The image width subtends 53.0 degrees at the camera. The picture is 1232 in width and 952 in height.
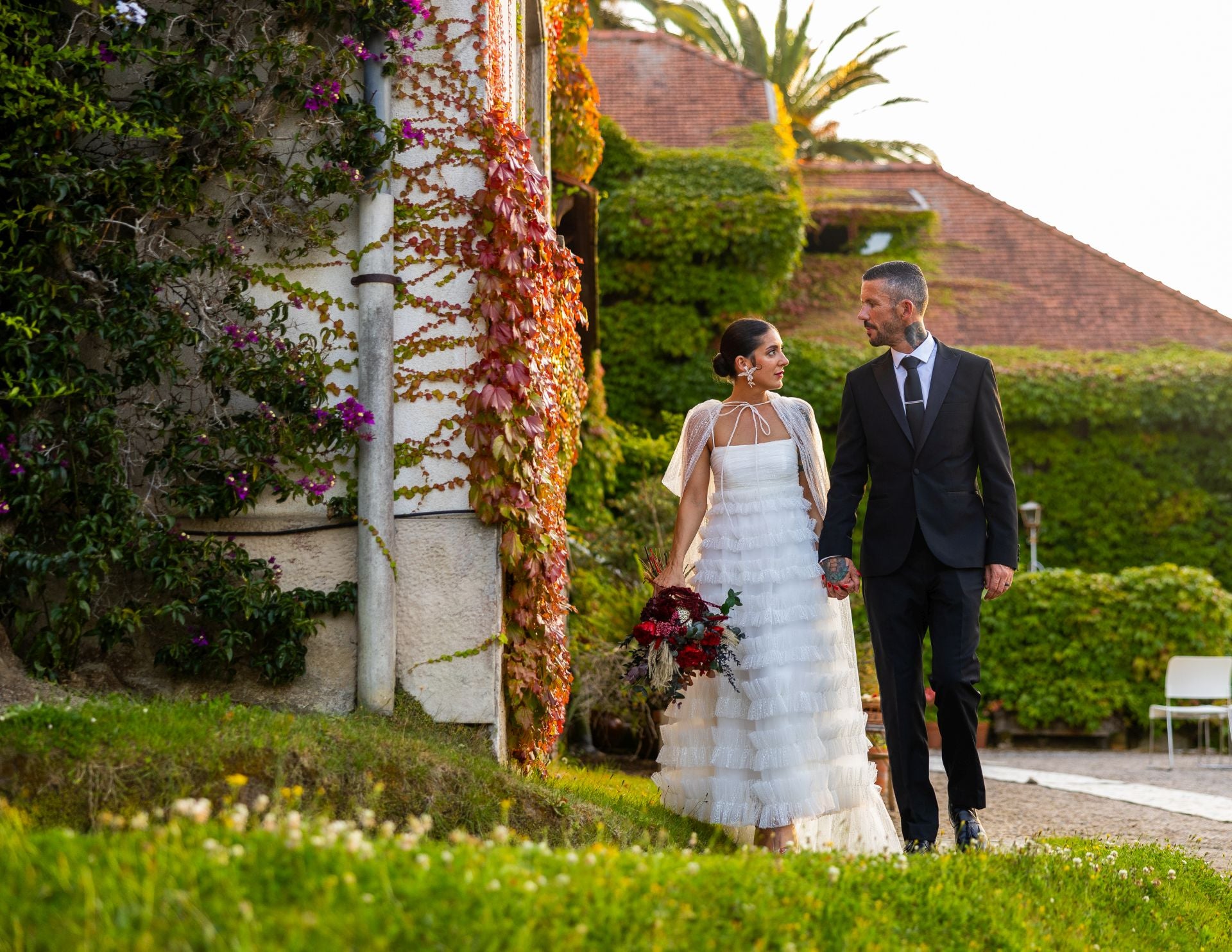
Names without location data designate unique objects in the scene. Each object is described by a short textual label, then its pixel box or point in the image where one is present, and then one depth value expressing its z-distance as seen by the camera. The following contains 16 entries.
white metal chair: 12.48
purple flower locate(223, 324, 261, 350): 5.19
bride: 5.39
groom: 4.92
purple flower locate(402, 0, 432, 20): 5.38
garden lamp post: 16.08
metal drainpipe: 5.16
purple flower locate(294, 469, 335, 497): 5.21
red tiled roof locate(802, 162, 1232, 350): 19.62
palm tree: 26.38
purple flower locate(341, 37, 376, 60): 5.28
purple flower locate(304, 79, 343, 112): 5.24
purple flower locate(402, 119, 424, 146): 5.40
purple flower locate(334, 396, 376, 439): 5.21
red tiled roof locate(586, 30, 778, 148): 19.89
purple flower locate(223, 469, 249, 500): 5.07
